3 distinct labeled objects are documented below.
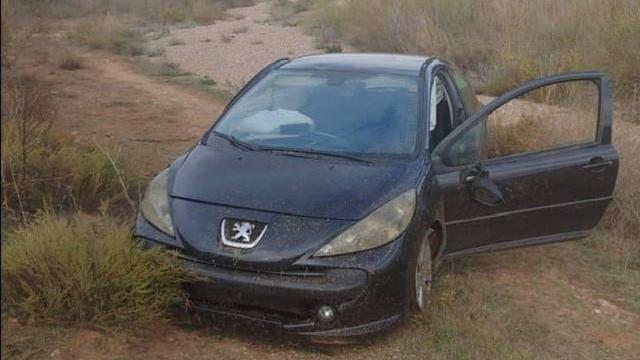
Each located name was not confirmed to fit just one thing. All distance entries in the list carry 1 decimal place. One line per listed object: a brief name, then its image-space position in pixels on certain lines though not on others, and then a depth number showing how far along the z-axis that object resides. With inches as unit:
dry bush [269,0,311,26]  1174.2
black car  141.6
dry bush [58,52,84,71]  599.5
